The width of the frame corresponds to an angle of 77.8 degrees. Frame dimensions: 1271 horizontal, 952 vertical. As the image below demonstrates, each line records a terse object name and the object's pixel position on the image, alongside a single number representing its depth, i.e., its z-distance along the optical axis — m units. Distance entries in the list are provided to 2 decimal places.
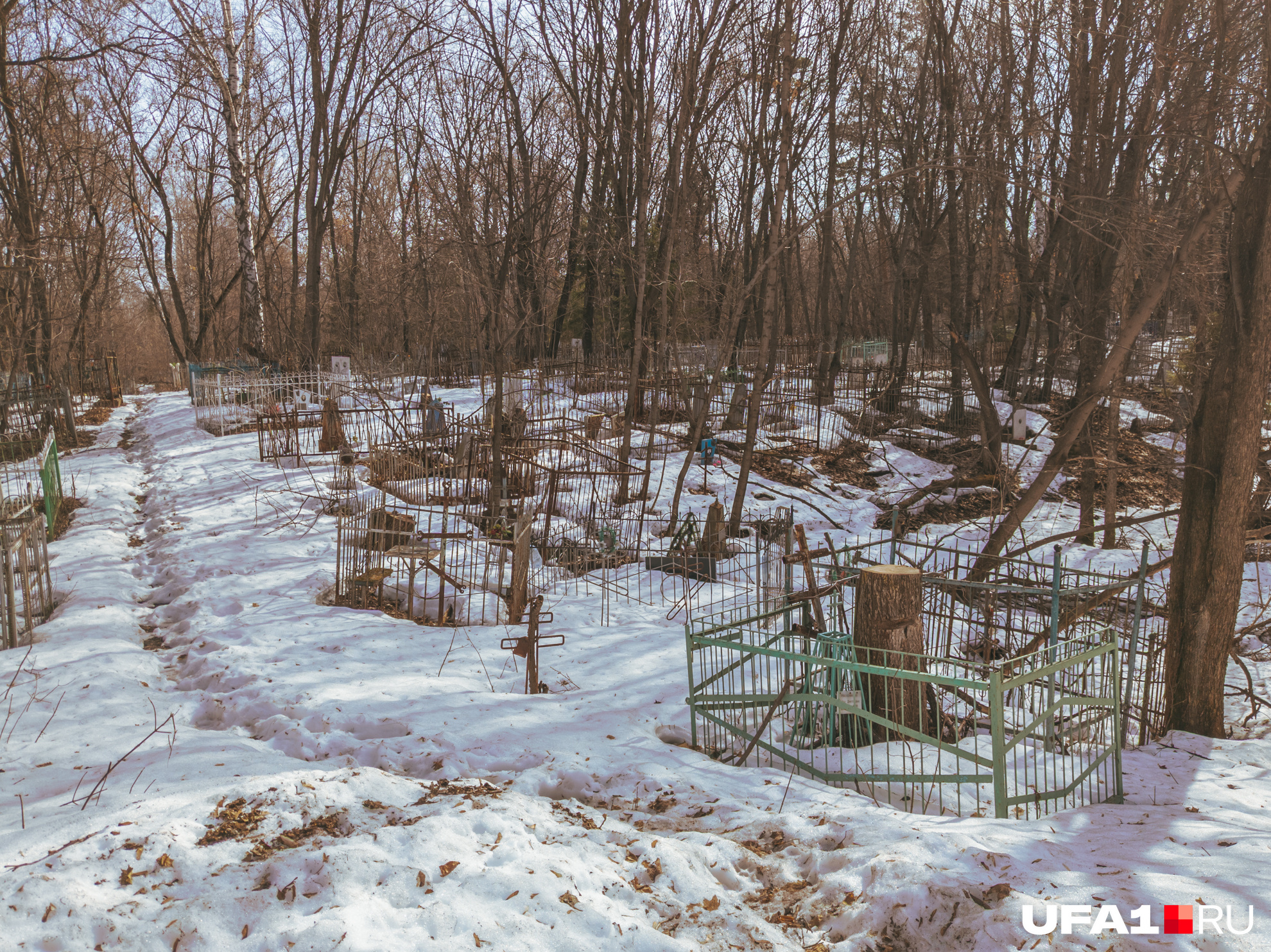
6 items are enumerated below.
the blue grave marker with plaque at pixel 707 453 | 17.16
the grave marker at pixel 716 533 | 11.98
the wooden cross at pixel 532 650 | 6.13
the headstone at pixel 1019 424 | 19.25
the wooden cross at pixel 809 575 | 6.68
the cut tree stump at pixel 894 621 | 6.10
